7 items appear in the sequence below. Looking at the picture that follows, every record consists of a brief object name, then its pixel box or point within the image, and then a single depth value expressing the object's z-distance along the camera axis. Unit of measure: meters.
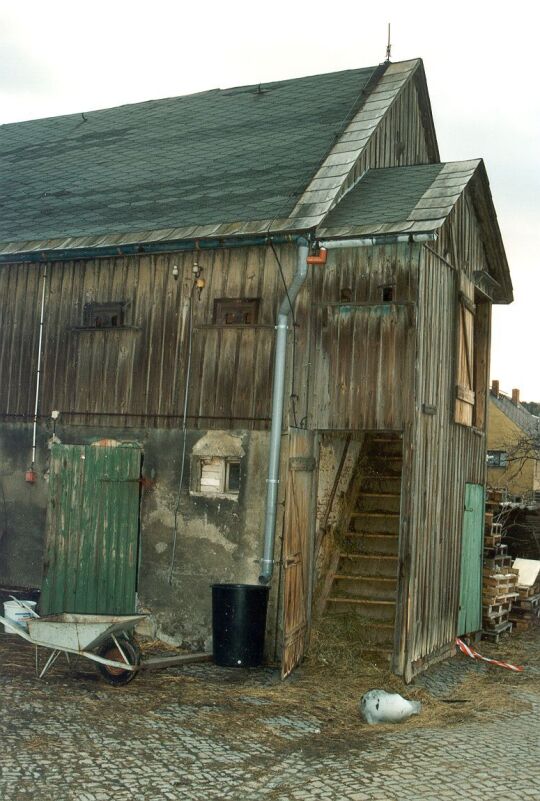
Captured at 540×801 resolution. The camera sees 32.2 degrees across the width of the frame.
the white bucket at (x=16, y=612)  10.91
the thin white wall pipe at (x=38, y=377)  13.13
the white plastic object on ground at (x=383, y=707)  9.16
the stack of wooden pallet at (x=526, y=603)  15.87
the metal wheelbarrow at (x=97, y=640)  9.60
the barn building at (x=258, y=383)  11.40
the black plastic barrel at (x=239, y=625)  10.89
